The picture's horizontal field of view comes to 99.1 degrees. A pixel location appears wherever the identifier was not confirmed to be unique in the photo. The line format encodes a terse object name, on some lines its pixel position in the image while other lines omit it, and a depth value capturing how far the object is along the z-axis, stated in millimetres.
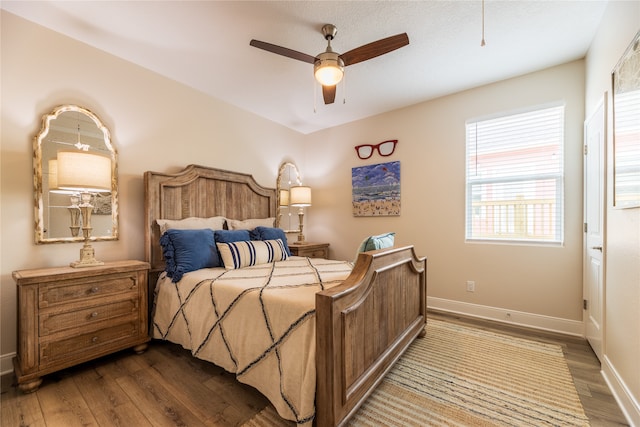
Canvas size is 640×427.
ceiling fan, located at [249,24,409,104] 1913
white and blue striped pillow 2490
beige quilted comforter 1385
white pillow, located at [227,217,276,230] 3217
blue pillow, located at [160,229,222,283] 2314
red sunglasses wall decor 3754
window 2766
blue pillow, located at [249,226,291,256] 3127
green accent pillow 2039
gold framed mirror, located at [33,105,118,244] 2117
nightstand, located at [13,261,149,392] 1768
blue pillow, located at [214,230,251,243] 2705
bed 1319
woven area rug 1527
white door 2029
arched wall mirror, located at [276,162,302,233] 4172
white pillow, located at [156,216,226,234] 2652
